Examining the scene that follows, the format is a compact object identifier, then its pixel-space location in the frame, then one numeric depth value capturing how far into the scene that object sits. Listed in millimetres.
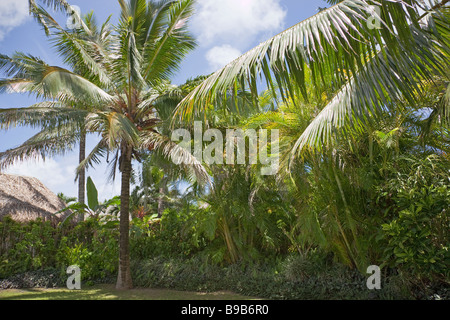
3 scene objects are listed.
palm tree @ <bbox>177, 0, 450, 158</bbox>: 2814
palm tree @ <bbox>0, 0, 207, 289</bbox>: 9055
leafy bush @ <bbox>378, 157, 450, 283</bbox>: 6246
